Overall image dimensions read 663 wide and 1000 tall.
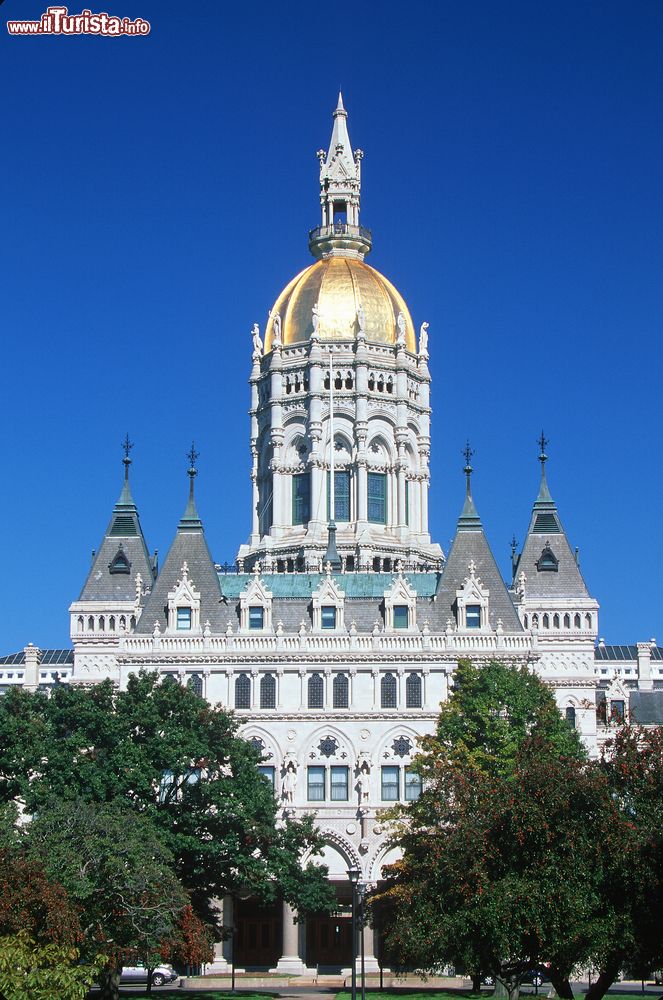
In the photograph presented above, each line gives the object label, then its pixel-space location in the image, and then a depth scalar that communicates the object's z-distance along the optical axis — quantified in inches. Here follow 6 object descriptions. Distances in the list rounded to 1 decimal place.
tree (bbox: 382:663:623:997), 2508.6
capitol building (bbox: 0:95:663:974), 4035.4
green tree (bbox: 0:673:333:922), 3221.0
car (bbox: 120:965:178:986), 3644.2
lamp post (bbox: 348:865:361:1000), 2714.1
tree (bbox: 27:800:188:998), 2691.9
